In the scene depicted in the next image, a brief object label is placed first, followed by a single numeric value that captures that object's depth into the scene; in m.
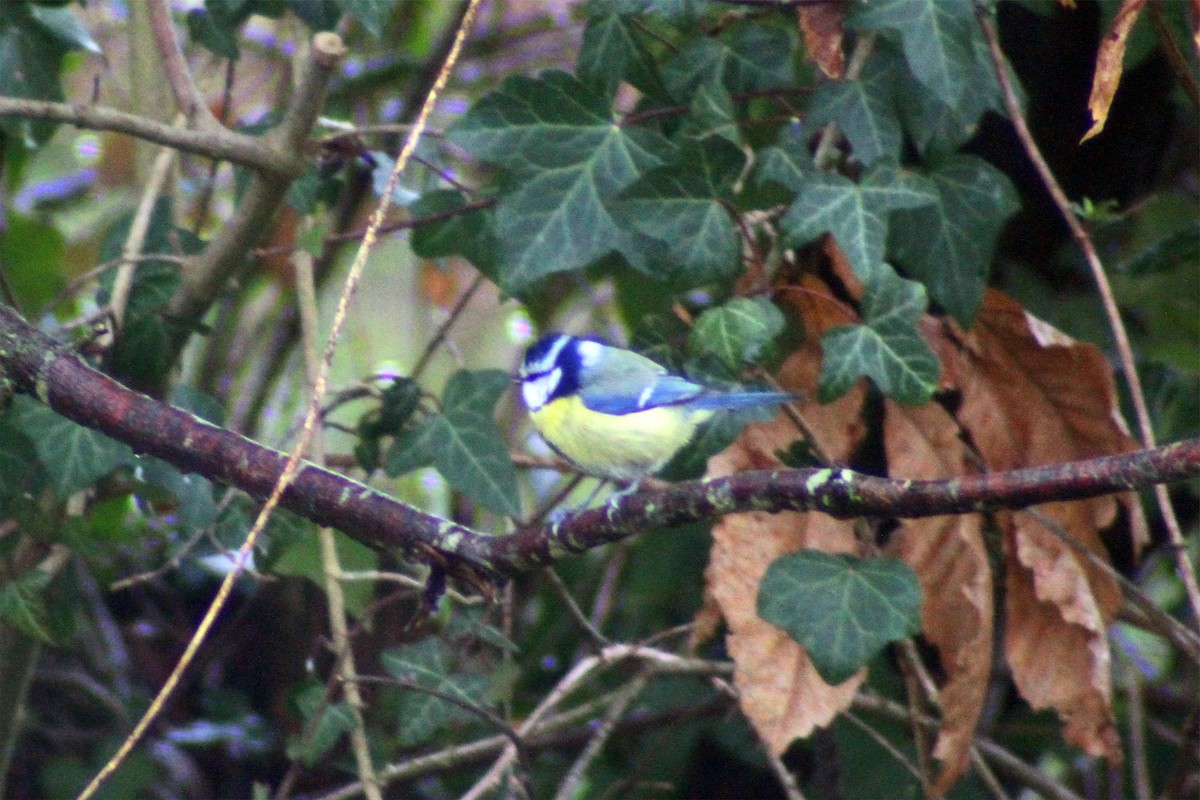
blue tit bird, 8.08
